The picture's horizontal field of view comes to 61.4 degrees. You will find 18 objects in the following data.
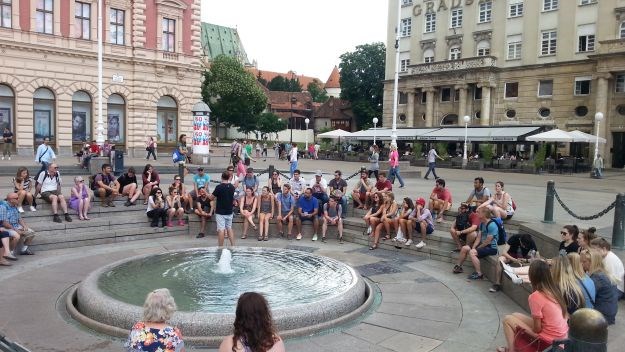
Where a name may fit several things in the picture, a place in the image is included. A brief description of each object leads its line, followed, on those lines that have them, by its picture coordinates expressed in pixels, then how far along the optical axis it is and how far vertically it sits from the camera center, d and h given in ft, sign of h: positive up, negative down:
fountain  23.08 -7.55
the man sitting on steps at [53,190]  41.83 -3.81
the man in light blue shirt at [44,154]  62.64 -1.33
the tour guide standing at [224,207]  39.47 -4.50
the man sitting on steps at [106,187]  46.39 -3.78
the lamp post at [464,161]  127.54 -1.79
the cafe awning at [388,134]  163.73 +5.57
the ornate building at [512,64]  134.21 +26.59
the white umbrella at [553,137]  116.37 +4.24
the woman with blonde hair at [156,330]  14.98 -5.32
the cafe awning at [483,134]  134.62 +5.56
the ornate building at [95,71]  103.96 +15.90
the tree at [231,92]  232.73 +24.91
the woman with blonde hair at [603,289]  22.08 -5.56
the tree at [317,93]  408.87 +45.07
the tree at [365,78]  241.14 +33.74
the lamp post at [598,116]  108.78 +8.41
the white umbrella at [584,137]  116.52 +4.30
